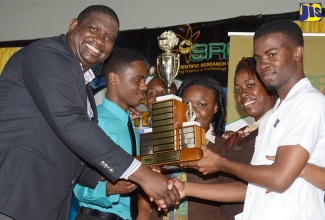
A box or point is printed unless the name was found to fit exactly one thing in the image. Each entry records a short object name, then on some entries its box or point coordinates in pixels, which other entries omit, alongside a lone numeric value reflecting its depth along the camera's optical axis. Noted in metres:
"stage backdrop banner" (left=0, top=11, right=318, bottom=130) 5.90
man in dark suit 2.79
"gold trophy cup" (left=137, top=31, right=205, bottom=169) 3.52
